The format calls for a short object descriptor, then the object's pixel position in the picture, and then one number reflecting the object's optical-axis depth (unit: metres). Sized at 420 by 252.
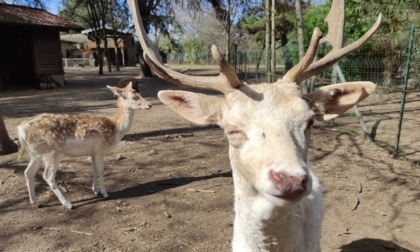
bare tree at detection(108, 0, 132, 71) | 26.91
